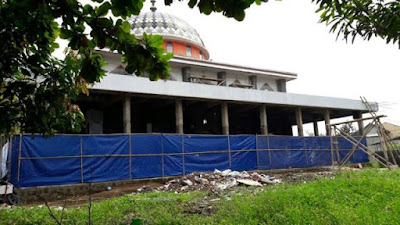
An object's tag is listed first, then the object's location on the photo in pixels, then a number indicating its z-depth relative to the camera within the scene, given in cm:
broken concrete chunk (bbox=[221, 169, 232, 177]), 1297
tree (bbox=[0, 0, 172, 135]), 269
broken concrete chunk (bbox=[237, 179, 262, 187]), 1160
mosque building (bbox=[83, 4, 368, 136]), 1638
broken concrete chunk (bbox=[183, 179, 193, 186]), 1186
